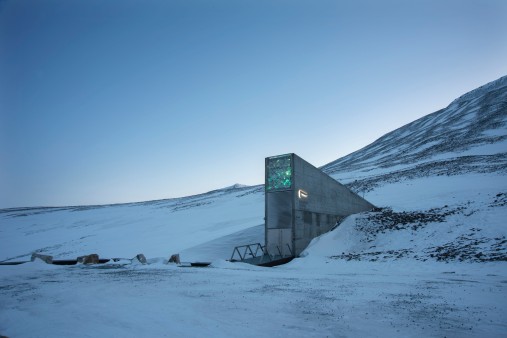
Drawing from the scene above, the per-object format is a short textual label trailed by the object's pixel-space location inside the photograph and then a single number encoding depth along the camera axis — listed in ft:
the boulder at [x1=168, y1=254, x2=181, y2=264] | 62.08
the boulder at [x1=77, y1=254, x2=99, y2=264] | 66.64
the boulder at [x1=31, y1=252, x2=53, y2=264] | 65.57
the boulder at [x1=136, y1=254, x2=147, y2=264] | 62.96
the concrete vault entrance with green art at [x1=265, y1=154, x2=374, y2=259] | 72.18
